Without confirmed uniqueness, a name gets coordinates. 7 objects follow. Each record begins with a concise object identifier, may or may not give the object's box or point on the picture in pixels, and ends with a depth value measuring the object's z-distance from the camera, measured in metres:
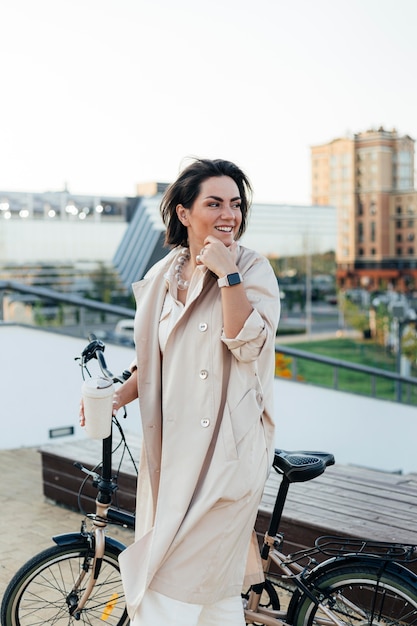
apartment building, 112.06
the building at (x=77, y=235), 63.81
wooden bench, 3.24
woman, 2.00
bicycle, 2.10
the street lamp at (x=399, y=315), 17.59
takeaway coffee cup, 2.14
